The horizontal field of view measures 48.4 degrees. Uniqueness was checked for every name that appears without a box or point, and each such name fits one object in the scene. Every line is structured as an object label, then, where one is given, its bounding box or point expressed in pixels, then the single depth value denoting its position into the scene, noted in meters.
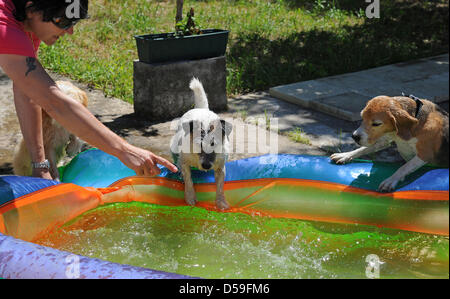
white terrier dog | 3.61
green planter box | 6.15
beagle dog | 2.66
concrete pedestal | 6.22
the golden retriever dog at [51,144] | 4.12
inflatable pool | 3.13
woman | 2.55
